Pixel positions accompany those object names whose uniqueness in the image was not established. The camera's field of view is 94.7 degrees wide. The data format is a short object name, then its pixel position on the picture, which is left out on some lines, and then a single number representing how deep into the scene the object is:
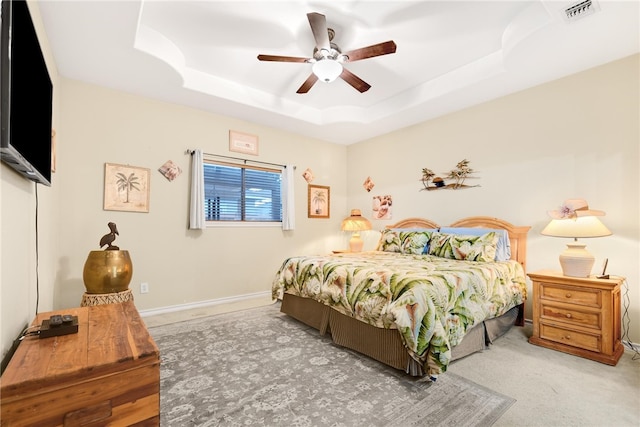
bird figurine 2.74
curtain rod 3.81
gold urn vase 2.56
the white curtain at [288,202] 4.62
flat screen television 0.97
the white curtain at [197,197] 3.75
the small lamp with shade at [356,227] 4.80
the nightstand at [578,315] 2.30
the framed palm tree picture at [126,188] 3.28
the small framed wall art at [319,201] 5.05
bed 1.98
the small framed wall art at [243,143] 4.18
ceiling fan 2.37
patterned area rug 1.64
